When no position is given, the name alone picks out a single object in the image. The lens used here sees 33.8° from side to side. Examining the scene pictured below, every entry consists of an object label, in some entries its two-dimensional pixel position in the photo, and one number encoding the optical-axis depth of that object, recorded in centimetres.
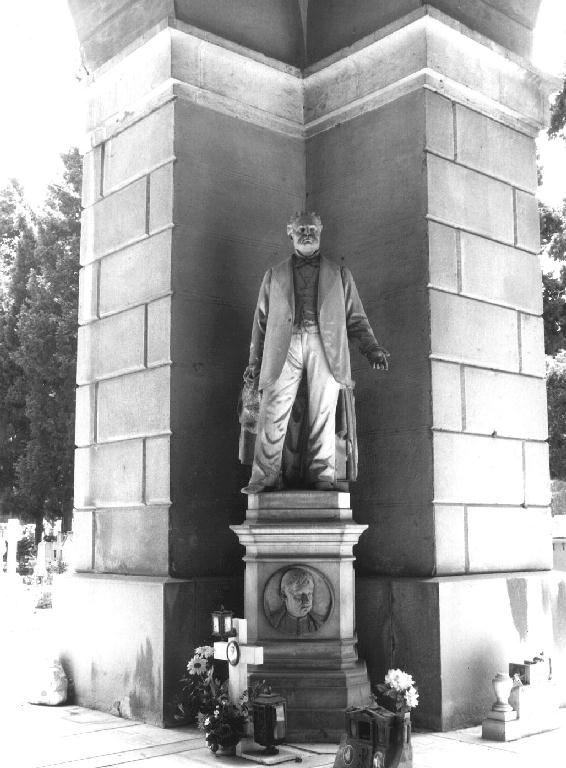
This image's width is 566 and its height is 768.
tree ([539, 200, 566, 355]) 1991
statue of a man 813
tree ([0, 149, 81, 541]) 3238
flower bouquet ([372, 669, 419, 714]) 696
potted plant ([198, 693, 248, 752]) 711
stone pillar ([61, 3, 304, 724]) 877
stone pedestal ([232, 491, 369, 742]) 752
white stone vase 775
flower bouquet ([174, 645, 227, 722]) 769
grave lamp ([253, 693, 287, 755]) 702
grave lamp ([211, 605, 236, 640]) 749
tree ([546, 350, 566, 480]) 2034
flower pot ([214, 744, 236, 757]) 716
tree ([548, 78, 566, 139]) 1781
